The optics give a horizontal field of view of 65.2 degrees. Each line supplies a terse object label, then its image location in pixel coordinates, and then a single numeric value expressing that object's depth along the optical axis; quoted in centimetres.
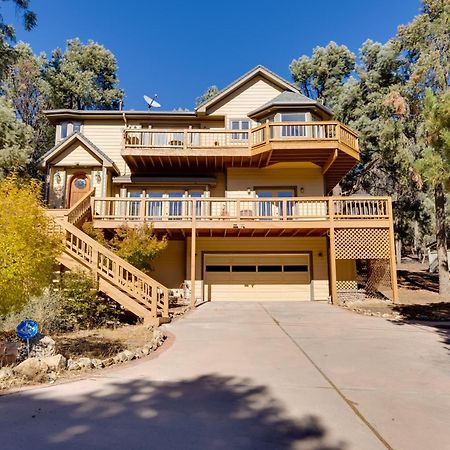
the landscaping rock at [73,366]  509
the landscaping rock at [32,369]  464
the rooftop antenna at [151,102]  2094
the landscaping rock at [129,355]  573
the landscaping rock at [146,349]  607
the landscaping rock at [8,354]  530
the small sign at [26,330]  530
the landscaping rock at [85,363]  514
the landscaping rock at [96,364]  521
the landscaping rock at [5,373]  454
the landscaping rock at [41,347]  549
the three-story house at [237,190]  1456
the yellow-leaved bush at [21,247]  537
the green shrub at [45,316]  794
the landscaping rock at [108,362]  535
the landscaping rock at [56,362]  494
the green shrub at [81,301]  903
